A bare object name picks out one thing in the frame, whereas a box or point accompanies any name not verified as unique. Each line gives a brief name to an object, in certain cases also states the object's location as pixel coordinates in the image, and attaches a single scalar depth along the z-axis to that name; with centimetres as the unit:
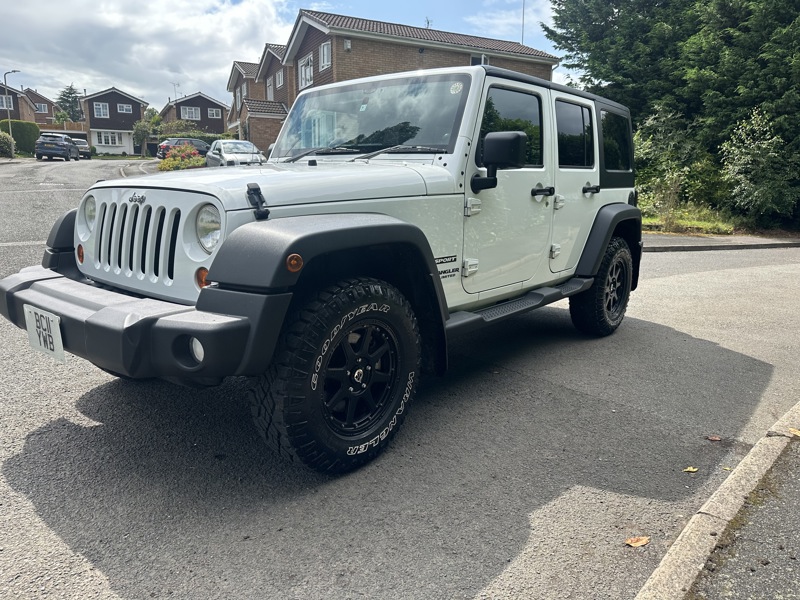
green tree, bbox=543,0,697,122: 1988
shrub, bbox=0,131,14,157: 3406
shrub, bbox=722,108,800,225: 1591
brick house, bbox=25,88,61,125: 8626
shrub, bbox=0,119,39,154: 4325
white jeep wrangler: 233
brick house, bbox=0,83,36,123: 6656
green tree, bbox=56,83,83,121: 9538
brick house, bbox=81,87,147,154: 6694
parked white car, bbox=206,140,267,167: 1920
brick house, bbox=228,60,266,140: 4159
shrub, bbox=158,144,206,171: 2147
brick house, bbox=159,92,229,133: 6450
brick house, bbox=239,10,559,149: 2447
